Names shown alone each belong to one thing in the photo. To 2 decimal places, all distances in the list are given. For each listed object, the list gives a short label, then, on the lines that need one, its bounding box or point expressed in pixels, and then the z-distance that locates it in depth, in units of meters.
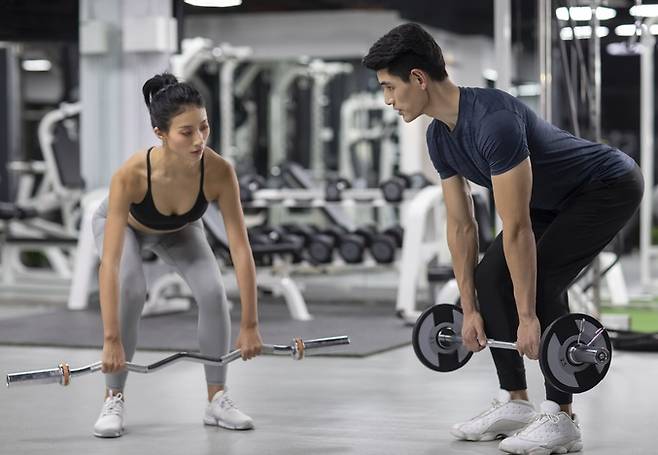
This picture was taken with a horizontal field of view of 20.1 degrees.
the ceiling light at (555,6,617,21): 8.05
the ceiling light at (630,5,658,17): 8.29
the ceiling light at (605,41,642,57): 8.60
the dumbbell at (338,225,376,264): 10.63
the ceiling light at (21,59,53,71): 15.57
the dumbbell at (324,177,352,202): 11.27
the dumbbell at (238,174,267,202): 11.24
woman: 4.66
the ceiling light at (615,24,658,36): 9.68
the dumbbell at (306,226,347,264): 10.76
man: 4.14
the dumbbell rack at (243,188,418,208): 11.20
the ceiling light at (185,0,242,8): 9.77
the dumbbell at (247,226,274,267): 10.12
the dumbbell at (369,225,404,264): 10.58
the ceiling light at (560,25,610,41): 8.21
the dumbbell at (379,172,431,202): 10.81
